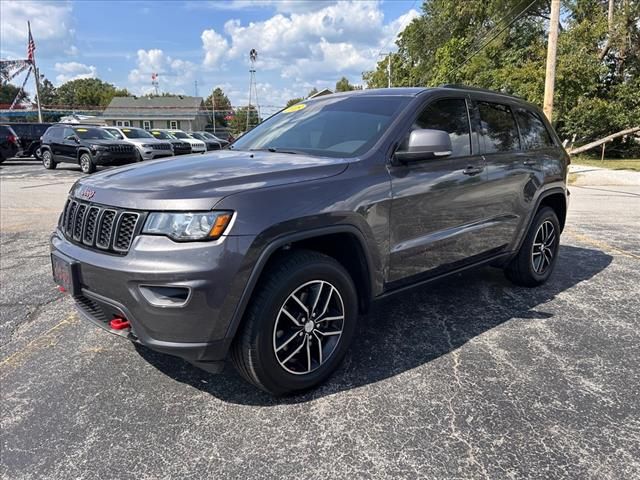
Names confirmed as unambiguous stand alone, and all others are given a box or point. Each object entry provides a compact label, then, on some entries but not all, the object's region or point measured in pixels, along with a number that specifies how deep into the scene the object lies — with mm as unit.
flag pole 41312
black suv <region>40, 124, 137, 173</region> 16875
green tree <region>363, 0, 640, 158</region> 21719
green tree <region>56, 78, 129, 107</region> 103750
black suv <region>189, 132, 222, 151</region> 27802
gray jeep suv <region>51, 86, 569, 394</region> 2410
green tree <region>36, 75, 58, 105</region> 111688
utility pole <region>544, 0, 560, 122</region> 15703
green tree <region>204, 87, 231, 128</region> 85738
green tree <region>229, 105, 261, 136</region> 77269
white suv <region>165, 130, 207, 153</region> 25203
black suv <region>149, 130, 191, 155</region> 22467
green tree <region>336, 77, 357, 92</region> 100062
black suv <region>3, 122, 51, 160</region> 23875
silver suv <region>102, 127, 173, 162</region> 18453
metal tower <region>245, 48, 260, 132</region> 70475
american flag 42412
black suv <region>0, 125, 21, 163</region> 20891
